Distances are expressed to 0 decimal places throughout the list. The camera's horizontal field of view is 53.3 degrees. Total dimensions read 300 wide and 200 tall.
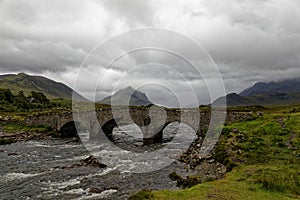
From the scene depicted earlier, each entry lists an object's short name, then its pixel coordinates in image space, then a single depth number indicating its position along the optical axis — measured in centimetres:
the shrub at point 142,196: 2098
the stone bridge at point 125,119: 5900
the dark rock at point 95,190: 2645
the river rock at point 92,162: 3741
